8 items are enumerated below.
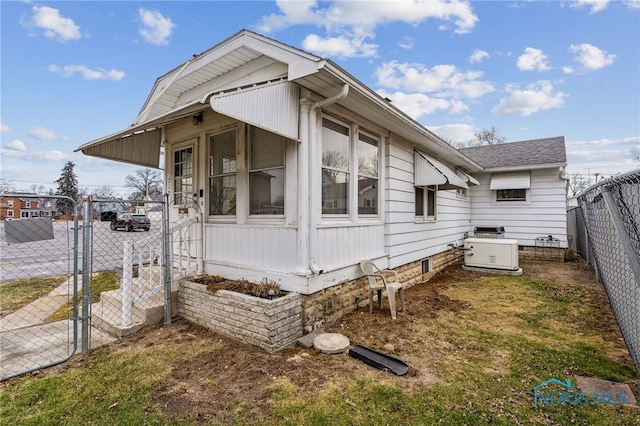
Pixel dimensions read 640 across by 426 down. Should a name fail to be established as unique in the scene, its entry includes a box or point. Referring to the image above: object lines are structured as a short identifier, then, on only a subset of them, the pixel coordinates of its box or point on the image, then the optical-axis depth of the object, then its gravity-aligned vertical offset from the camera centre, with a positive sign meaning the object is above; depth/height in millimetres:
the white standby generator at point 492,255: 7641 -1124
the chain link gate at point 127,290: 3518 -1114
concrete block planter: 3340 -1246
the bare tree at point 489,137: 27219 +7026
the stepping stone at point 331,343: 3307 -1486
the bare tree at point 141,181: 44812 +5059
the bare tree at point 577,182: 30005 +3140
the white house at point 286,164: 3695 +795
